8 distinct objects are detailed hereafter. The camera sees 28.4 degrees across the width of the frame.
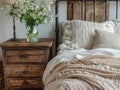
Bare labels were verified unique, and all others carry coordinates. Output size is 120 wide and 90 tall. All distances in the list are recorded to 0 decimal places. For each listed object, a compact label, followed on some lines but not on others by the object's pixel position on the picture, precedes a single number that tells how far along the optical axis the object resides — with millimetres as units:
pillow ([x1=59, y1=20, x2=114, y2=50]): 3145
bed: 1763
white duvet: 2514
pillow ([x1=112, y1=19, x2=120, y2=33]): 3232
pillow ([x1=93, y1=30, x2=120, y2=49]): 2969
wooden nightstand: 3008
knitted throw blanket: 1680
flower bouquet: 3086
